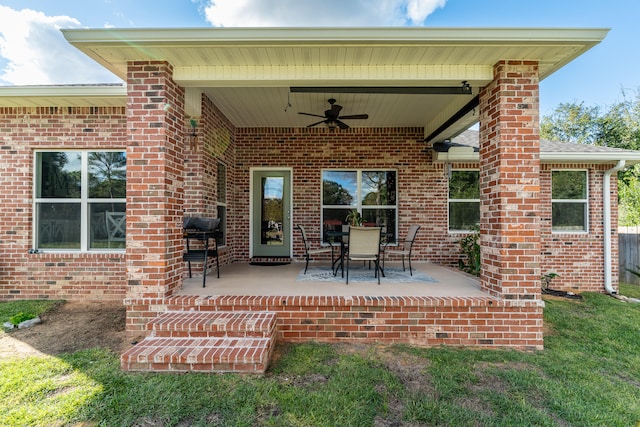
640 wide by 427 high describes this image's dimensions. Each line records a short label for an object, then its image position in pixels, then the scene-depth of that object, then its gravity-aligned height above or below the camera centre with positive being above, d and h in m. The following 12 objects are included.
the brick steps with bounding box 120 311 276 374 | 2.56 -1.16
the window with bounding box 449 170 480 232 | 6.75 +0.32
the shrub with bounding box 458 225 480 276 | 5.98 -0.77
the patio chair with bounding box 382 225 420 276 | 5.11 -0.41
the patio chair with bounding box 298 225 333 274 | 5.69 -0.61
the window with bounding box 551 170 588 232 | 6.77 +0.39
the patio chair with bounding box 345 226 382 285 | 4.14 -0.40
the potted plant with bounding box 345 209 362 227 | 5.01 -0.09
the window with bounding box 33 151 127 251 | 4.96 +0.21
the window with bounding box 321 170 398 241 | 6.68 +0.42
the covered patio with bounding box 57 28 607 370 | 3.02 +0.56
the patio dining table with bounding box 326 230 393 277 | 4.66 -0.44
